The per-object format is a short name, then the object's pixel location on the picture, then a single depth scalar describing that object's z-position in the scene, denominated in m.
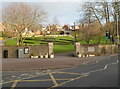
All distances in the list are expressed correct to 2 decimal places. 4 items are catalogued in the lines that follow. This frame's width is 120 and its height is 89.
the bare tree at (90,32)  29.17
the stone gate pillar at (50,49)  19.81
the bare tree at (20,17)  24.88
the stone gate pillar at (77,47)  20.62
